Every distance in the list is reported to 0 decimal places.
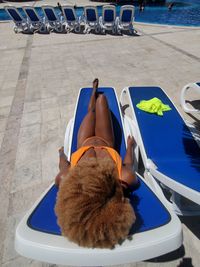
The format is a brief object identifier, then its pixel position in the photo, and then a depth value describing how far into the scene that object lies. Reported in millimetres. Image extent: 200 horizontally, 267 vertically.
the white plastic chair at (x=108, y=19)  7745
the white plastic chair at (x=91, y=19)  7947
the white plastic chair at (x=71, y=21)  8458
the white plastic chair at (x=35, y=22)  8520
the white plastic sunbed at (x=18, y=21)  8330
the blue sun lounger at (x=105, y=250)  1238
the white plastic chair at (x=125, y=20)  7709
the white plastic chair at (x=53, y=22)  8605
